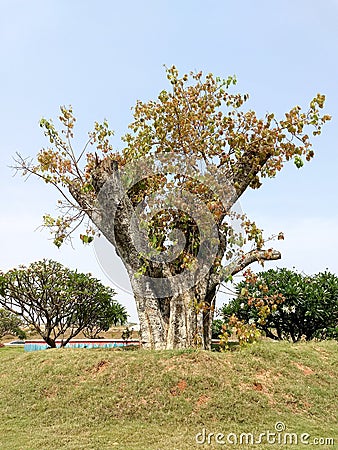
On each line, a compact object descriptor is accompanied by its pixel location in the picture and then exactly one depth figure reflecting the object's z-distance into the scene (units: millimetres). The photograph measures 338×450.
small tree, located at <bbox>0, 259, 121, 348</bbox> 12547
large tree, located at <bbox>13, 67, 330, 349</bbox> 8328
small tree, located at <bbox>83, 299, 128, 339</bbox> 13875
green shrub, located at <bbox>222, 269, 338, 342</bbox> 11156
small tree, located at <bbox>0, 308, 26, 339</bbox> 18772
